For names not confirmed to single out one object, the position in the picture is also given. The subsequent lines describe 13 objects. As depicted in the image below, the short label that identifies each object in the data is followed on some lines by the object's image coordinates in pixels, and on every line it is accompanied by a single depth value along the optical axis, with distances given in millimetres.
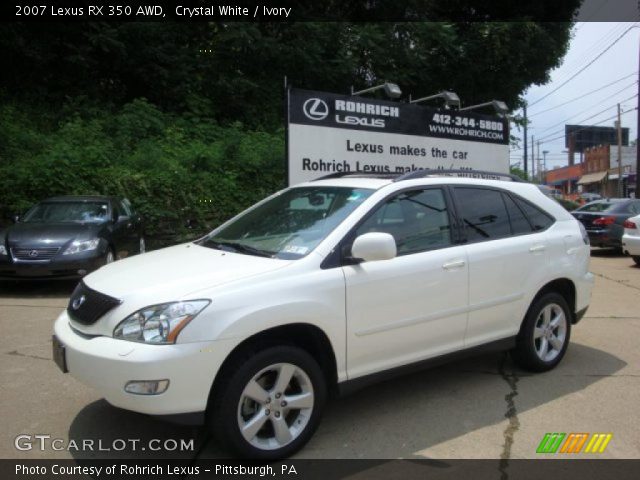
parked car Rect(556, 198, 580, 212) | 32322
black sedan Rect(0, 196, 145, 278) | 8219
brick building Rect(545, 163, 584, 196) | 81750
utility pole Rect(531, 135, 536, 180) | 79775
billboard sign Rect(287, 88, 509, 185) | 9961
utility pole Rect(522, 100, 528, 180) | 29753
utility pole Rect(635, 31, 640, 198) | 22703
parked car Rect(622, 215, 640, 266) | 12039
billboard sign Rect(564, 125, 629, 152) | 74938
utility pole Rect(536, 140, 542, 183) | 83962
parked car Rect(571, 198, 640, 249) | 14227
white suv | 3162
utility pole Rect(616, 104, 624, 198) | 45500
